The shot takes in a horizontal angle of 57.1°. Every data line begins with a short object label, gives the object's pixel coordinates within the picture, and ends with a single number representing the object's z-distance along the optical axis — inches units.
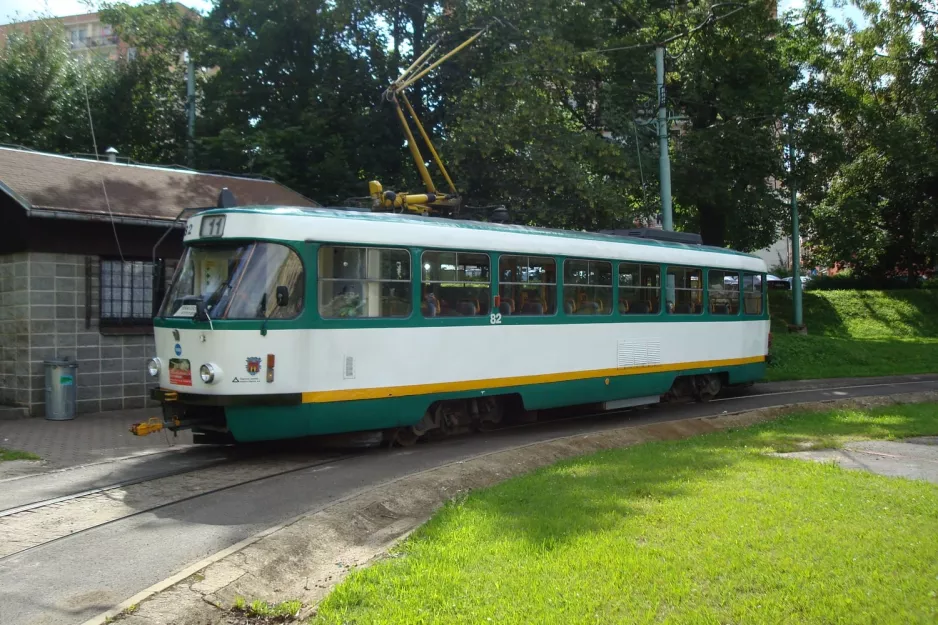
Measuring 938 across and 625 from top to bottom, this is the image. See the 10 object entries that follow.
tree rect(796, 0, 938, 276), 1151.6
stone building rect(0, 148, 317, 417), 524.7
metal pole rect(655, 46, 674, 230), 725.3
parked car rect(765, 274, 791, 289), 1897.9
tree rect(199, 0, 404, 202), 828.0
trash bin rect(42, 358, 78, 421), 514.6
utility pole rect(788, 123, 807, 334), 1048.8
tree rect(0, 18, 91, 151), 909.2
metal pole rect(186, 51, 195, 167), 884.0
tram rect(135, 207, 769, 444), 363.9
